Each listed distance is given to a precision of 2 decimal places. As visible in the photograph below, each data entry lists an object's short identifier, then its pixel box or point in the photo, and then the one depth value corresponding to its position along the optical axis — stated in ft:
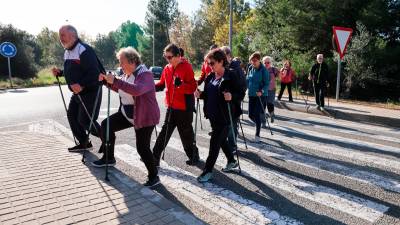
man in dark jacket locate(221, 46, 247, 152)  17.15
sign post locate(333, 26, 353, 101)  39.60
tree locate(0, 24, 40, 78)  91.81
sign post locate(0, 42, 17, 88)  68.28
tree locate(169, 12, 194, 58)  191.62
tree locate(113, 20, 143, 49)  283.46
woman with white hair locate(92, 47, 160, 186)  15.23
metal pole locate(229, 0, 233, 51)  61.17
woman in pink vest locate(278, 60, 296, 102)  46.91
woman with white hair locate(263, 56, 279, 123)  33.19
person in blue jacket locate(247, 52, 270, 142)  25.91
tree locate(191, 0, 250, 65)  146.92
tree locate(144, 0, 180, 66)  217.15
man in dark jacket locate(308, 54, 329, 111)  37.86
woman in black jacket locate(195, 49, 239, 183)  17.03
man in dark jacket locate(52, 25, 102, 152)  18.84
